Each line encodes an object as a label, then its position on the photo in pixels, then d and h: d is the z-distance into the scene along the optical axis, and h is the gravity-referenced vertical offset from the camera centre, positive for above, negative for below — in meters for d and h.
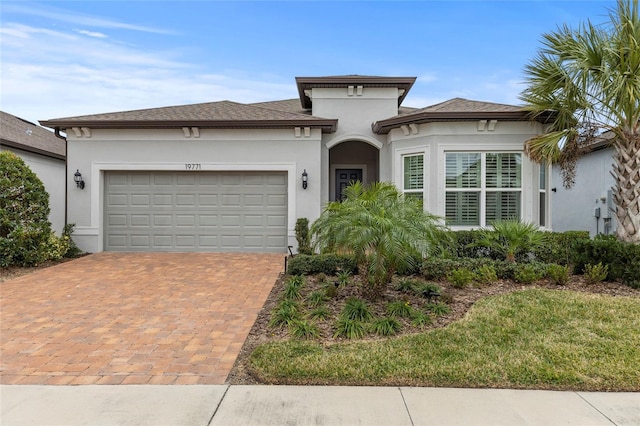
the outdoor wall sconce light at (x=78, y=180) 10.55 +0.83
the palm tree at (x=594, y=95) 6.87 +2.32
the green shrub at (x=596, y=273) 6.53 -1.08
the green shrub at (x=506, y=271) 7.04 -1.12
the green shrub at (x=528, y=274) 6.76 -1.12
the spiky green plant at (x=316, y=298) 5.66 -1.35
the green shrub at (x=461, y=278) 6.58 -1.18
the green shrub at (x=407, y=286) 6.22 -1.25
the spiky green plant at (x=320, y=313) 5.06 -1.40
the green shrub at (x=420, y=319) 4.79 -1.40
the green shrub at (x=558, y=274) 6.60 -1.10
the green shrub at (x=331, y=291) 5.90 -1.27
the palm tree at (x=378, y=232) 4.98 -0.29
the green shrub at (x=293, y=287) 6.02 -1.29
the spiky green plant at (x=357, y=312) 4.86 -1.32
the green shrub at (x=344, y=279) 6.59 -1.23
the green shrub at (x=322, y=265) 7.55 -1.10
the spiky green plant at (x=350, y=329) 4.47 -1.43
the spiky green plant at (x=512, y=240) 7.31 -0.59
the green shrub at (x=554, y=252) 7.94 -0.87
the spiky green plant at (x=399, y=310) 5.07 -1.34
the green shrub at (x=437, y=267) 7.16 -1.08
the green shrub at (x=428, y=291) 5.88 -1.26
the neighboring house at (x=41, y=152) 12.05 +1.92
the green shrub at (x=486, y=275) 6.79 -1.15
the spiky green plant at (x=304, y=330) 4.48 -1.45
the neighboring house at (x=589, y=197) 11.91 +0.50
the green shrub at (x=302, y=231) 10.26 -0.57
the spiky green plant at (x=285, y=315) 4.88 -1.39
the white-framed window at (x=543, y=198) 9.71 +0.35
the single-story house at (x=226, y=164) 10.37 +1.29
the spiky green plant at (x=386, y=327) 4.52 -1.41
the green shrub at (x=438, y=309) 5.20 -1.37
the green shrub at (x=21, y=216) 8.48 -0.15
